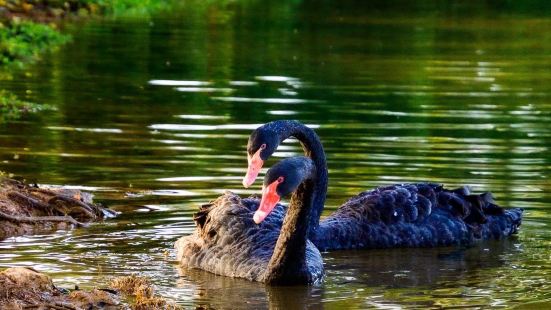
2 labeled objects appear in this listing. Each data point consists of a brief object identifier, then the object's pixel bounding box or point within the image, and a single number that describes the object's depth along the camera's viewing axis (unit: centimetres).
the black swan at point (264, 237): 1006
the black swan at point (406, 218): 1211
